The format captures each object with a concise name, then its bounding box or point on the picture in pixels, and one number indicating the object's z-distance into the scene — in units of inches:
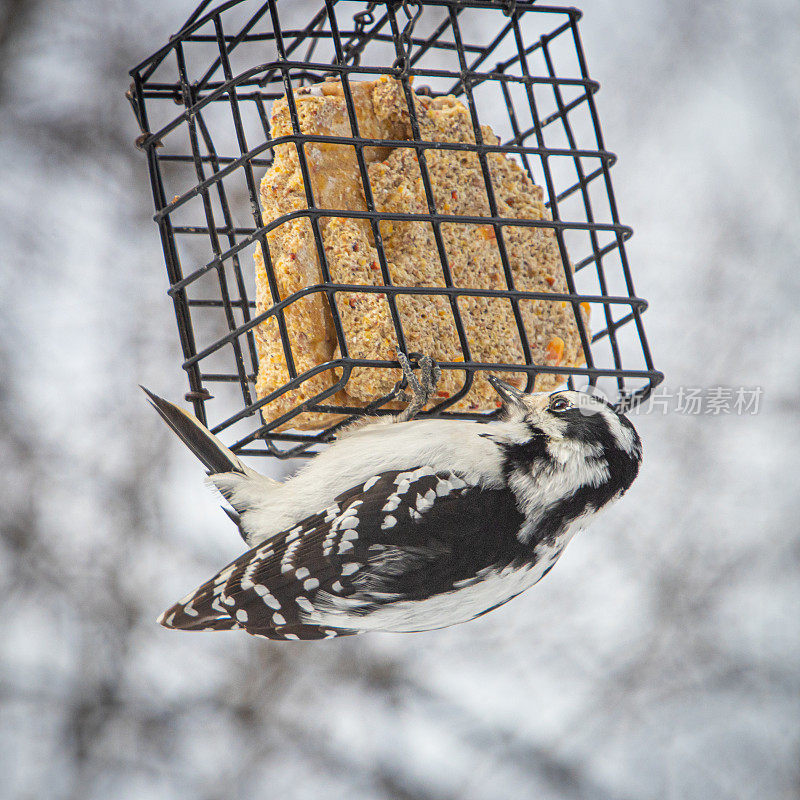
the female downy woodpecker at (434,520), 162.6
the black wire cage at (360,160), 158.9
